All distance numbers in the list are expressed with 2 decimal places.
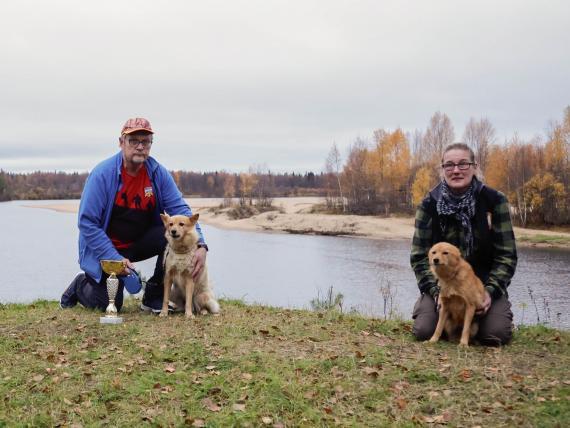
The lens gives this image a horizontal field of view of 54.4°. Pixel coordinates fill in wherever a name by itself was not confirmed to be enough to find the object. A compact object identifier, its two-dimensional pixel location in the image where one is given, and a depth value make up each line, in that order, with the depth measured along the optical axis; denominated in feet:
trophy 19.79
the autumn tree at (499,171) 146.61
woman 17.47
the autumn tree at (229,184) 315.86
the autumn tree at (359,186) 185.88
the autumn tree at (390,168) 183.93
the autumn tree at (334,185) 199.62
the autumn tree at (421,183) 163.94
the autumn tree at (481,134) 163.12
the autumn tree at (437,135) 186.80
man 20.65
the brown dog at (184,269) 20.62
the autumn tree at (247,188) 228.35
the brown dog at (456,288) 16.99
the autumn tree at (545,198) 136.40
